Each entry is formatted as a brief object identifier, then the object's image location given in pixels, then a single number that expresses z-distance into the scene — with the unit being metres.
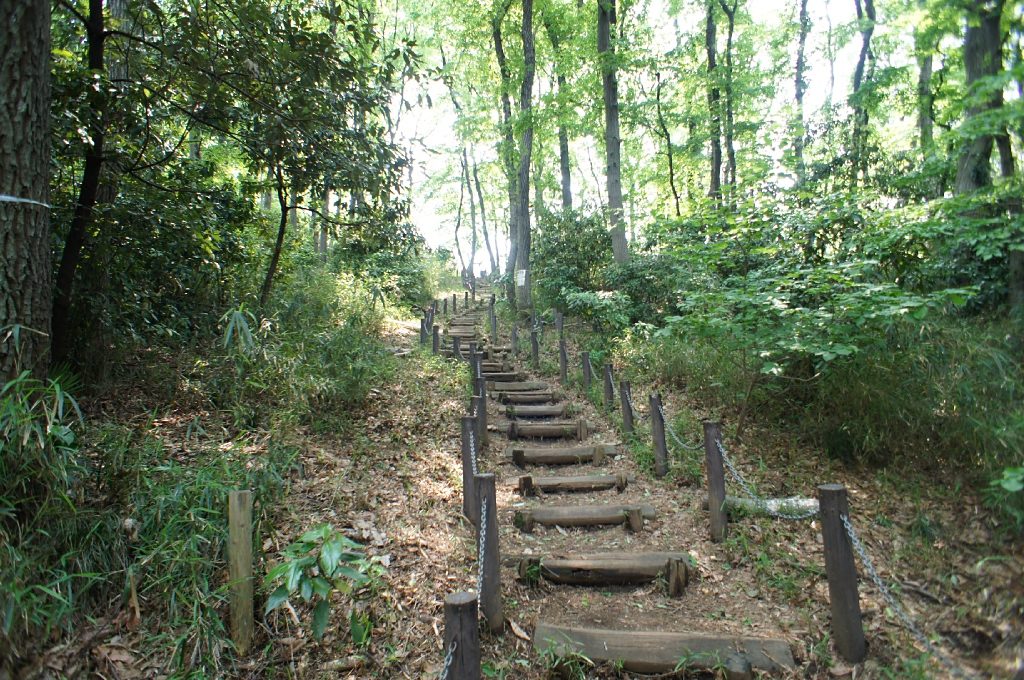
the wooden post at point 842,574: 3.13
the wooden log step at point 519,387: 10.02
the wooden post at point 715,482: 4.56
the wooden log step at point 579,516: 5.02
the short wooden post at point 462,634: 2.32
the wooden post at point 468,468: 4.96
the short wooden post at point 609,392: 8.19
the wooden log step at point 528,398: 9.28
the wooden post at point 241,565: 3.16
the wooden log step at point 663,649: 3.18
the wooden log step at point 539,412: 8.56
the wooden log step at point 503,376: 10.91
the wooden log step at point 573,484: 5.86
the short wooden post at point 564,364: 10.12
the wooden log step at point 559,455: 6.72
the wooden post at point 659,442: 5.93
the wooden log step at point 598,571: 4.06
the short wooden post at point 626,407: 7.04
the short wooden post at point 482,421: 6.82
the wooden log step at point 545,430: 7.66
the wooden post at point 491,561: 3.45
